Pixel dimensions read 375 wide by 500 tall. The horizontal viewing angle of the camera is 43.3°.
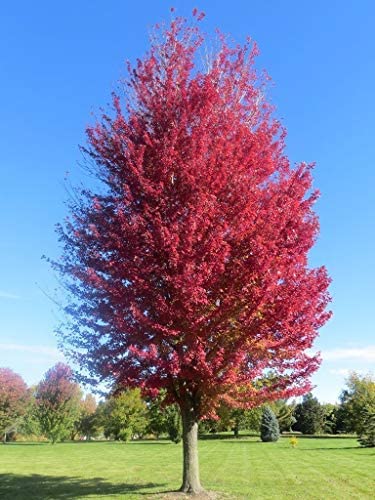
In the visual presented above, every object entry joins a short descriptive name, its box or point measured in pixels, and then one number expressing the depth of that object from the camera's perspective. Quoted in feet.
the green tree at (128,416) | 168.96
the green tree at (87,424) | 238.68
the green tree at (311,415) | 238.68
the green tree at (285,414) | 212.84
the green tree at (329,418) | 245.65
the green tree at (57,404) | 156.35
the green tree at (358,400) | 153.69
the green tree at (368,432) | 125.70
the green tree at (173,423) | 130.29
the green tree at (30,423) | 208.26
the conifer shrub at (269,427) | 154.61
